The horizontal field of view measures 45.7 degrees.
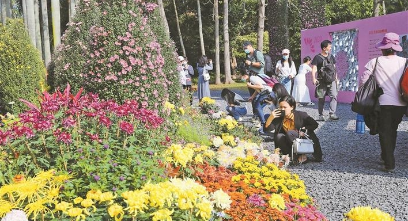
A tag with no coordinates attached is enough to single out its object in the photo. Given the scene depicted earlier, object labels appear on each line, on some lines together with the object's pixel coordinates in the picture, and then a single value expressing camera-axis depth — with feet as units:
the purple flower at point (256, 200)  11.51
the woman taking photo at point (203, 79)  48.37
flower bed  8.44
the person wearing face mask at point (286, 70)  42.47
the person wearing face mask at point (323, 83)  32.65
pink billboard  39.05
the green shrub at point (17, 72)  32.99
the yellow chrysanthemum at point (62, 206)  7.97
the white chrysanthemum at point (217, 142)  20.36
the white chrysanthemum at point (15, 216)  7.73
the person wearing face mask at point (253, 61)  33.19
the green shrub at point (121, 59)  20.07
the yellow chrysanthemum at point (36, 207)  8.05
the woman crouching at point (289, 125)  21.45
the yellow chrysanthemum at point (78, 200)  8.48
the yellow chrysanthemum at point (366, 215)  8.47
